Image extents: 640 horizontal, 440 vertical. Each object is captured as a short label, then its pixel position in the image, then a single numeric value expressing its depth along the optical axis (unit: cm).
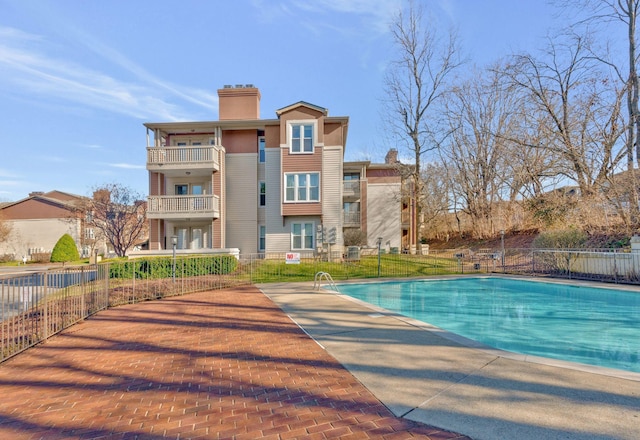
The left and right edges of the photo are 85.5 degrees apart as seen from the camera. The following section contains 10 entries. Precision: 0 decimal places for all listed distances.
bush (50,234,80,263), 2984
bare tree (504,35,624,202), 1858
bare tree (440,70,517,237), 2816
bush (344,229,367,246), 2730
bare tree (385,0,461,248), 2722
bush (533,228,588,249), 1650
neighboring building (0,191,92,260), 3819
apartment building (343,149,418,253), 2955
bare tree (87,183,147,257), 3164
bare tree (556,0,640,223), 1712
